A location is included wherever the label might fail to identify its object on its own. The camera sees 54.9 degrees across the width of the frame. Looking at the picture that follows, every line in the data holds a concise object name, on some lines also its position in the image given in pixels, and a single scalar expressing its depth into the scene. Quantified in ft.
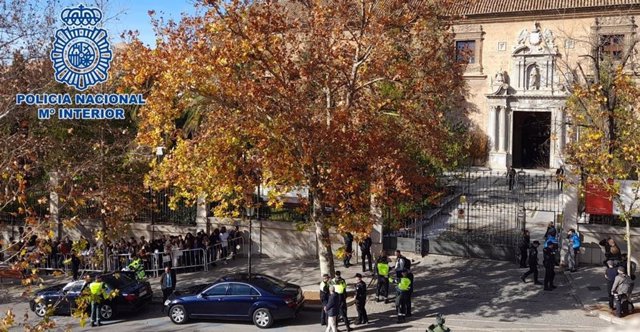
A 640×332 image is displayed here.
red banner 61.46
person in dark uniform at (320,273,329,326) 48.16
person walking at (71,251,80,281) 66.59
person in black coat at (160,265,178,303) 55.83
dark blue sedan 49.41
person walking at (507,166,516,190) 92.73
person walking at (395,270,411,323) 49.52
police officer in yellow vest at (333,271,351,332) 47.19
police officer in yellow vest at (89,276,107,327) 50.53
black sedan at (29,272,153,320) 53.31
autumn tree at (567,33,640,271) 53.11
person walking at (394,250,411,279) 54.34
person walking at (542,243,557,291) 54.75
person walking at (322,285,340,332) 46.42
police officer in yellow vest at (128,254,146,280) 59.93
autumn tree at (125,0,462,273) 47.24
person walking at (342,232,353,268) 65.51
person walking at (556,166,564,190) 86.58
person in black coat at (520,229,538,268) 62.08
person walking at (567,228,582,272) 61.00
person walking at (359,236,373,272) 63.33
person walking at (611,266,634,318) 47.21
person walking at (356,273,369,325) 49.39
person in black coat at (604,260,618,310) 50.08
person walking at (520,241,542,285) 57.11
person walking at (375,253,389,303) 54.34
